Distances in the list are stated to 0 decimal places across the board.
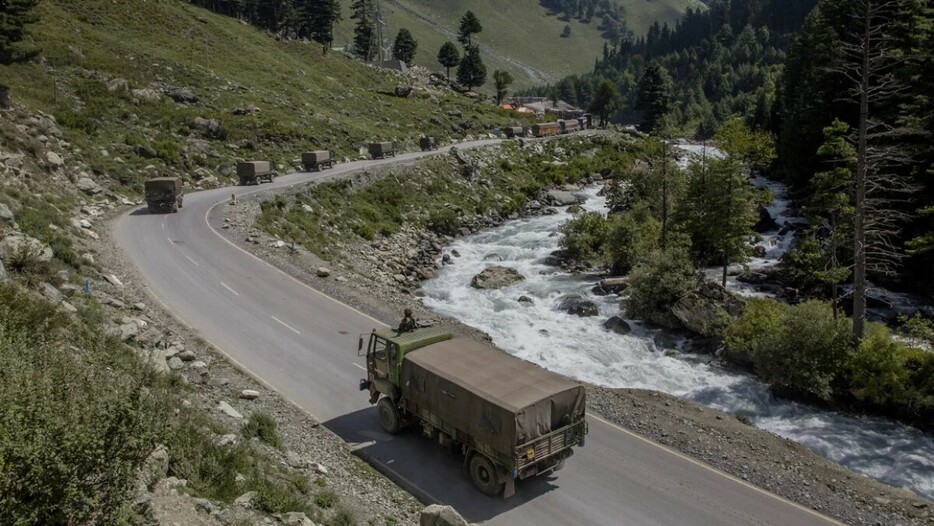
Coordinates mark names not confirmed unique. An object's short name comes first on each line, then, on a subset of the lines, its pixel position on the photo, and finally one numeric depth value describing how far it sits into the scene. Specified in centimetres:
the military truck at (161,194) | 4034
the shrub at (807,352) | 2397
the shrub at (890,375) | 2236
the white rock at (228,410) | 1669
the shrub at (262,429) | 1584
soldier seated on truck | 1839
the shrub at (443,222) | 5222
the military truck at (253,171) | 4916
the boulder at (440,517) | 1248
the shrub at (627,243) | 4128
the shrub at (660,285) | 3250
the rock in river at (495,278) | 3897
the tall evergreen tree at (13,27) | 4184
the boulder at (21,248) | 1794
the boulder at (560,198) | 6688
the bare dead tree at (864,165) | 2292
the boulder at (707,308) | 3002
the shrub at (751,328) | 2672
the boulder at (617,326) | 3177
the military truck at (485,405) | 1423
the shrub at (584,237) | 4519
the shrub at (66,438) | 753
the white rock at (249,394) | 1867
